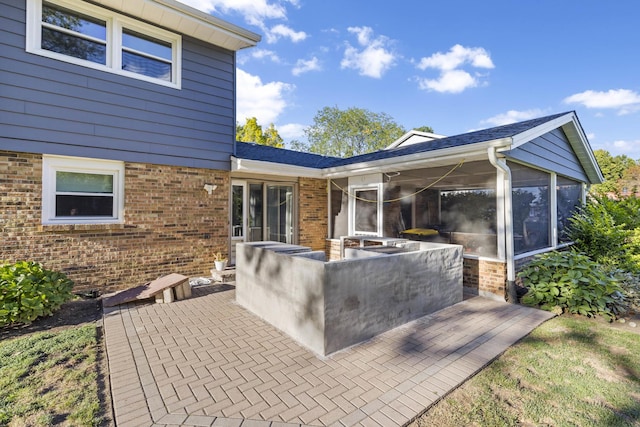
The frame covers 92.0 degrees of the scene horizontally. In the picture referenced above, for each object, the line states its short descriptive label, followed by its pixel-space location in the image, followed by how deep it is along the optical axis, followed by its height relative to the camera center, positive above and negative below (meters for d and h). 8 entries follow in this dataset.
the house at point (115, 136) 5.07 +1.59
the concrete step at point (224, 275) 6.84 -1.26
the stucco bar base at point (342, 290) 3.48 -0.94
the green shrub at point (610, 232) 7.34 -0.33
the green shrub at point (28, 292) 4.10 -1.03
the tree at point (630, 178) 28.25 +3.84
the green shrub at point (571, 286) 4.83 -1.11
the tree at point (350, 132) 34.56 +9.88
